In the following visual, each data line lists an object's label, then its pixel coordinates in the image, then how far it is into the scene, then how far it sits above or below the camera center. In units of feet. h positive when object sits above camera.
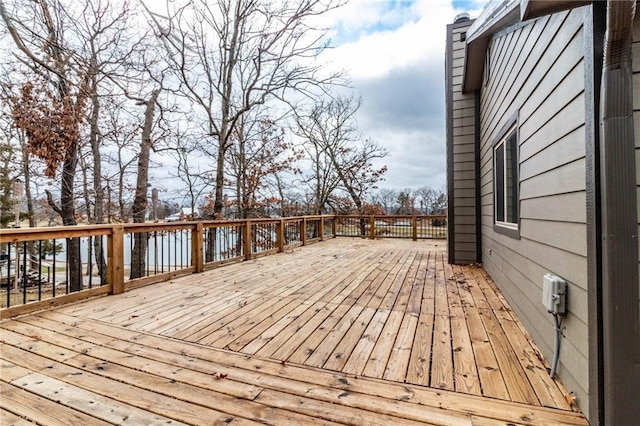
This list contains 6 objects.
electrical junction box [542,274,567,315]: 5.52 -1.57
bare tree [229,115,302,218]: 34.47 +6.24
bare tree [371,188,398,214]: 42.78 +2.04
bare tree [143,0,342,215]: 23.25 +13.80
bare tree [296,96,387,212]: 41.09 +8.46
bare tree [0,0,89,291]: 16.39 +7.59
